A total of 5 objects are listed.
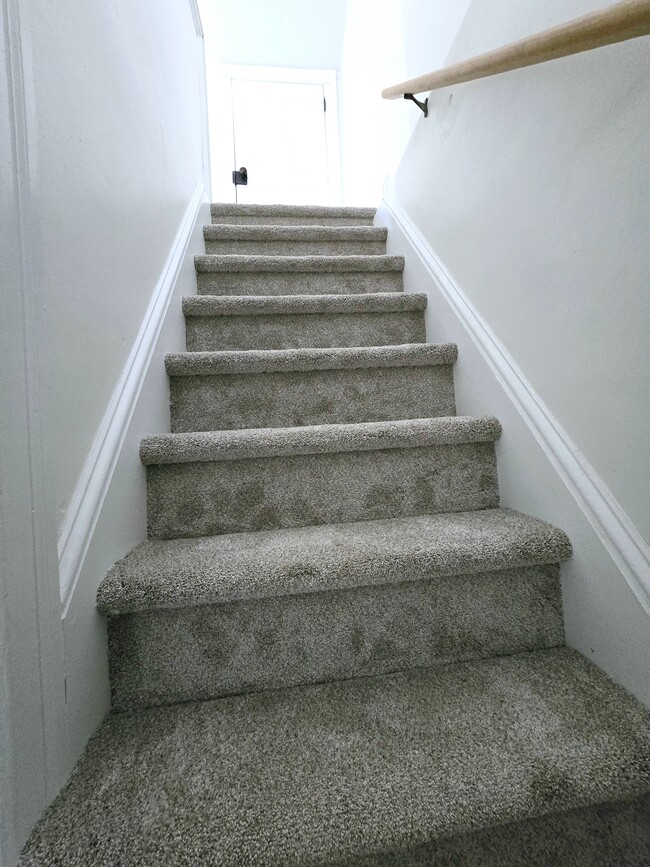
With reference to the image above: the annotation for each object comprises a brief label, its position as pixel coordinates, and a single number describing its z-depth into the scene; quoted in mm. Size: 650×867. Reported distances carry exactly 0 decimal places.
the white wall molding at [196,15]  1958
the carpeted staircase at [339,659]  459
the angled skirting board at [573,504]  614
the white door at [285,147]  3828
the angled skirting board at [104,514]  549
